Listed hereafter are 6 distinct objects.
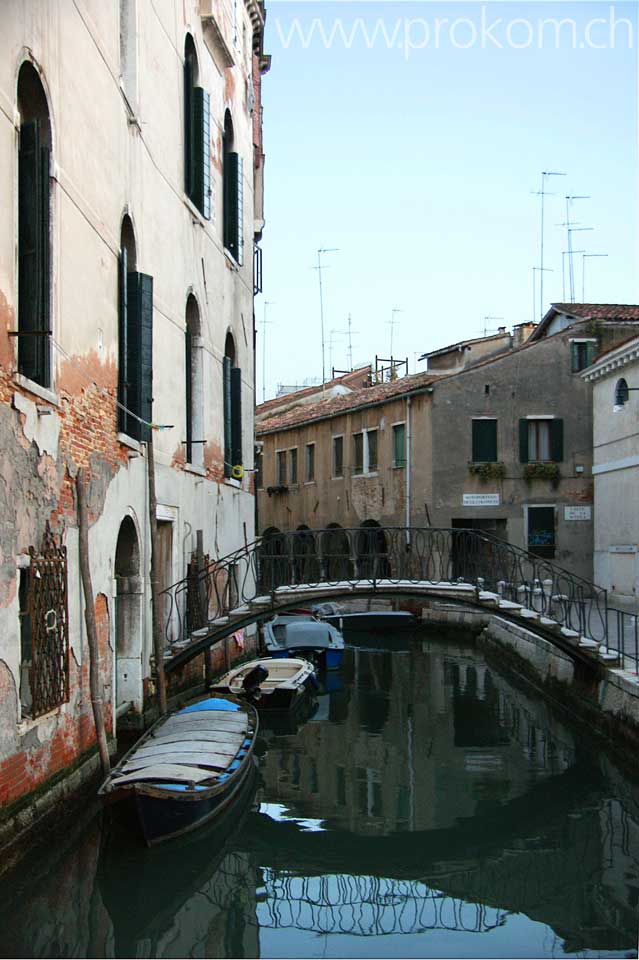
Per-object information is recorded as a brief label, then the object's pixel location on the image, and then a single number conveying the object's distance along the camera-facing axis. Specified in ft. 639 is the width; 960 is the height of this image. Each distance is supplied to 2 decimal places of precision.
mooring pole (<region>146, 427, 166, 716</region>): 38.22
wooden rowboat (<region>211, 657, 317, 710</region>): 46.93
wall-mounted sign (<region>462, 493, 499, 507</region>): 80.23
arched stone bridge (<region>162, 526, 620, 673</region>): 42.50
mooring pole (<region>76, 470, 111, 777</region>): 30.45
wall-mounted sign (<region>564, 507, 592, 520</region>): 79.61
